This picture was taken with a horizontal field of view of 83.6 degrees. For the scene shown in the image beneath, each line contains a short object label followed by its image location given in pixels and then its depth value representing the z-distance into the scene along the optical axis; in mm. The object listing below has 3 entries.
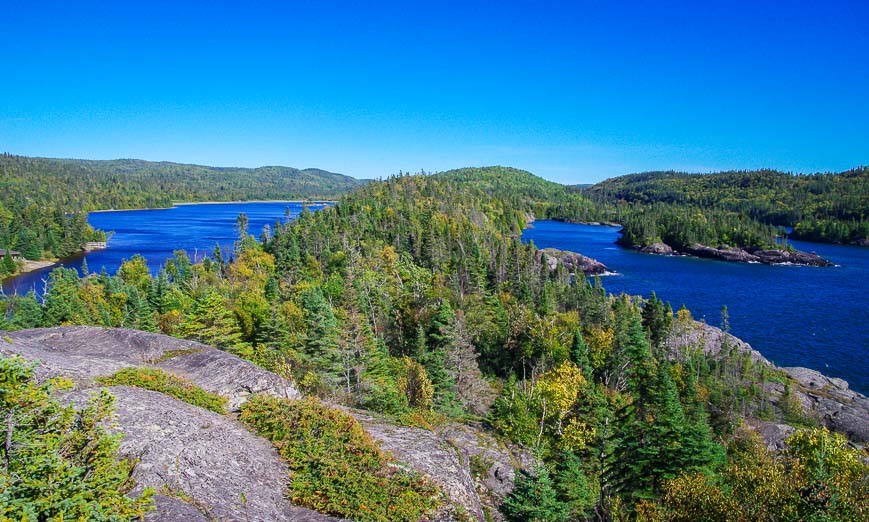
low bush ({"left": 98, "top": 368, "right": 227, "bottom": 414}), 17391
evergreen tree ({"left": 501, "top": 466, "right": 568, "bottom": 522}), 19359
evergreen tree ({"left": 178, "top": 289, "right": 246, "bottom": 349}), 40812
